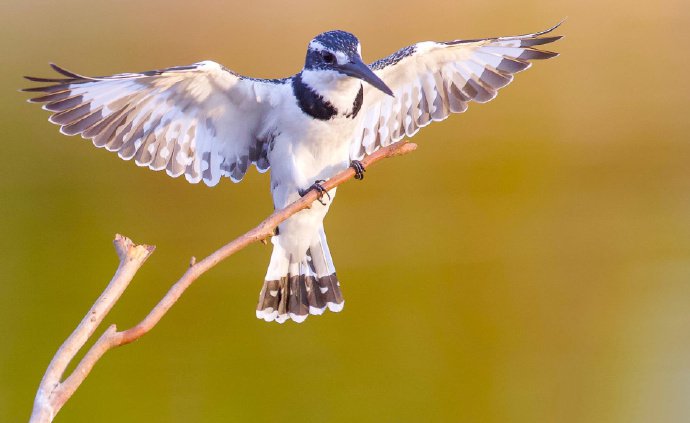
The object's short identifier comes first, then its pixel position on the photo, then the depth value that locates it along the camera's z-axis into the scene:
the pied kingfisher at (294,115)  8.69
